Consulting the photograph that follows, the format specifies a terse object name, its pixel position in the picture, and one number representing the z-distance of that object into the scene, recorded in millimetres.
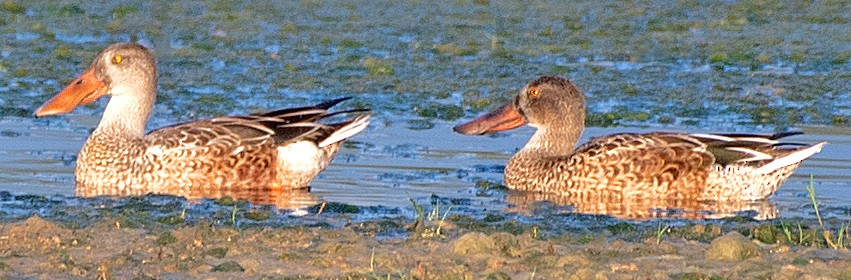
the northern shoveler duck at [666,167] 20219
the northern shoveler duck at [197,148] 20437
